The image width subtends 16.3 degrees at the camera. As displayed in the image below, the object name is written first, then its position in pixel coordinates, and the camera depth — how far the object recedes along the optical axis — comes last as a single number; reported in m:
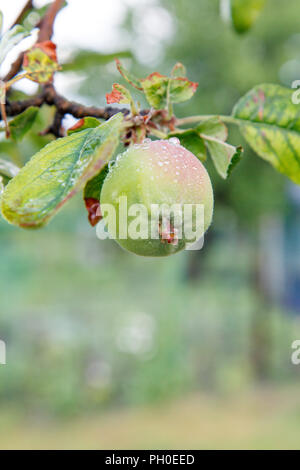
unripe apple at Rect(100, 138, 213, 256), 0.40
